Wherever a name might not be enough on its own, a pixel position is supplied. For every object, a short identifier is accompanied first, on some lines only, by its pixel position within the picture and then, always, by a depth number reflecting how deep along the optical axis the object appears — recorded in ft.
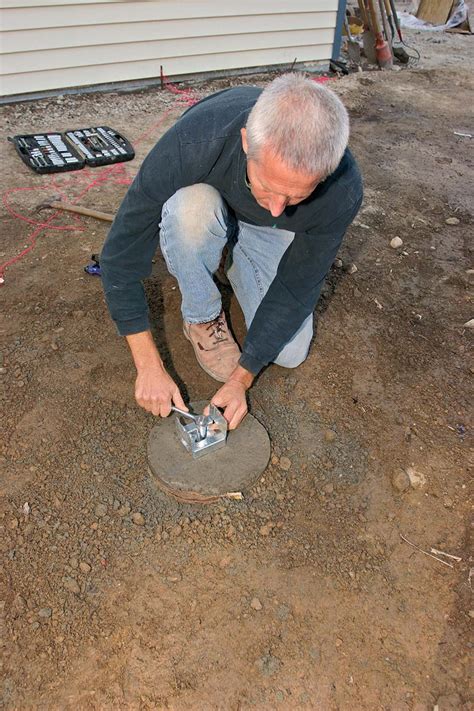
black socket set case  12.85
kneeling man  5.63
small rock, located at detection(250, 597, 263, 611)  5.90
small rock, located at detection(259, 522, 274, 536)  6.53
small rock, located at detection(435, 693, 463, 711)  5.37
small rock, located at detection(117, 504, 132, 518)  6.59
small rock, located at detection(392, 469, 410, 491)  7.05
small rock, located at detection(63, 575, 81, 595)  5.91
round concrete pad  6.79
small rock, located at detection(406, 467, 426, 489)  7.13
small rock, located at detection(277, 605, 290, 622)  5.86
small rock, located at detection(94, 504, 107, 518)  6.57
